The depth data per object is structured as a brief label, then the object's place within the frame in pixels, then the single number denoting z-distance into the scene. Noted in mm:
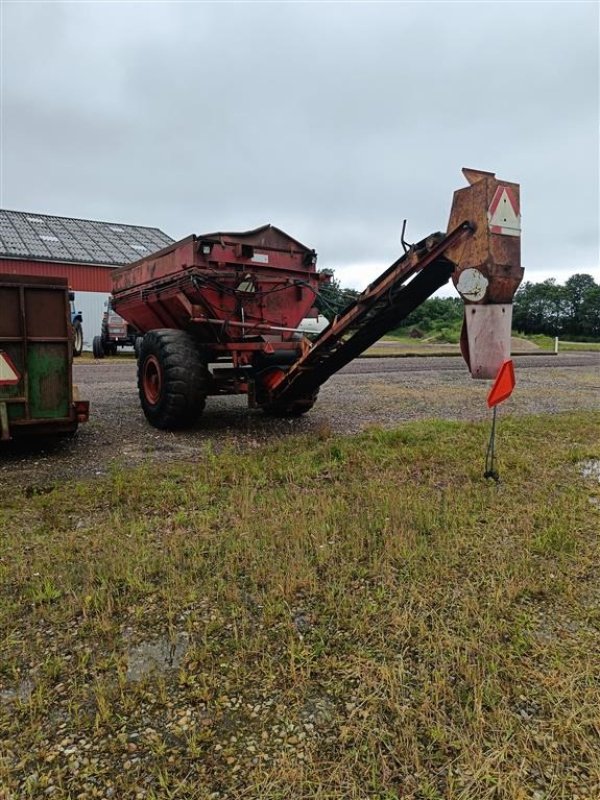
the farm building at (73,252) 25109
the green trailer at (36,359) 5406
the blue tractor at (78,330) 20236
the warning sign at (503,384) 4441
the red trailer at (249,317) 5949
